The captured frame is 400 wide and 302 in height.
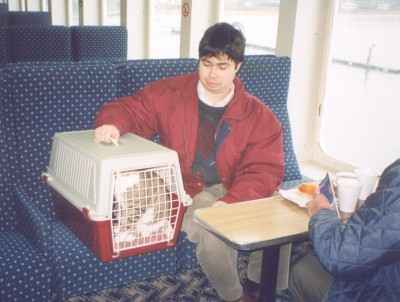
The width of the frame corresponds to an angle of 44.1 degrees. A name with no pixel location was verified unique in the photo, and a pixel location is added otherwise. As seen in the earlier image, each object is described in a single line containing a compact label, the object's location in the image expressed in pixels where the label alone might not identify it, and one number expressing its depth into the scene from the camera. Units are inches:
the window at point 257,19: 158.7
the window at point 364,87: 124.6
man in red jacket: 89.4
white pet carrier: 76.8
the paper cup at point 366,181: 73.3
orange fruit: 80.5
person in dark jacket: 53.4
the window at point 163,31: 229.6
